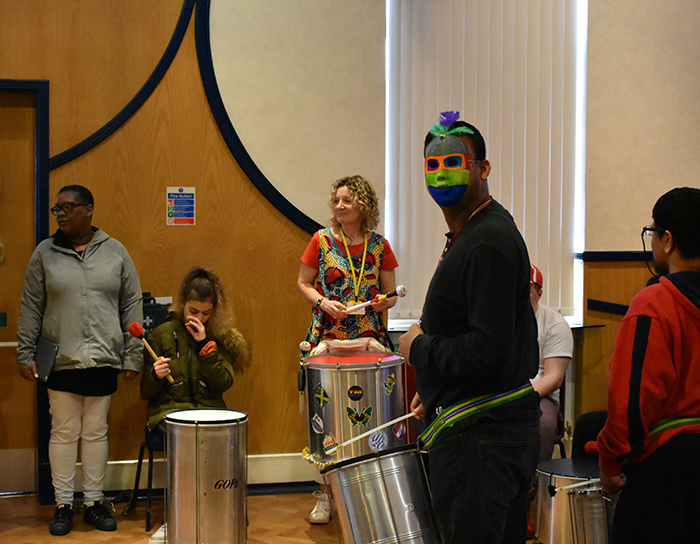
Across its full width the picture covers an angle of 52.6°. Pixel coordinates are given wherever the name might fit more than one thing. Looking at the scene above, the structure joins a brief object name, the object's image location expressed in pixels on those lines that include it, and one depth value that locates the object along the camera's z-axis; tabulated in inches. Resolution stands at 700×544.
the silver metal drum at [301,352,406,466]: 129.6
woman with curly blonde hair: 152.2
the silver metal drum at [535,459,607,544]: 109.1
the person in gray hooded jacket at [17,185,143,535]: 148.3
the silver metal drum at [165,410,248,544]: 127.2
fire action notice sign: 173.3
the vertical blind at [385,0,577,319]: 183.0
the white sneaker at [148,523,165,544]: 138.9
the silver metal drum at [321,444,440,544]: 94.1
